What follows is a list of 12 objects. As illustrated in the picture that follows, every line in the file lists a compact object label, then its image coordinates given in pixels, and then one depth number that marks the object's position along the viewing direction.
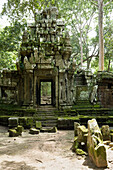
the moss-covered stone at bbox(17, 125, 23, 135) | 7.71
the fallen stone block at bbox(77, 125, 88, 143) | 5.54
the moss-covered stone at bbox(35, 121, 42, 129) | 8.70
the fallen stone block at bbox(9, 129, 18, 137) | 7.54
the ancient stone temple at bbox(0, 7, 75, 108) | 10.59
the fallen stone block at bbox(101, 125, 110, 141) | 6.23
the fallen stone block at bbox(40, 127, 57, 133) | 8.39
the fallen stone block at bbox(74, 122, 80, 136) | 6.51
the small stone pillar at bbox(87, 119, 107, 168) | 4.11
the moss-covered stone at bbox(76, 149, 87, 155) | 5.03
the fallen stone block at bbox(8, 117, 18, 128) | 9.02
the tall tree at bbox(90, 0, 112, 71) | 15.73
